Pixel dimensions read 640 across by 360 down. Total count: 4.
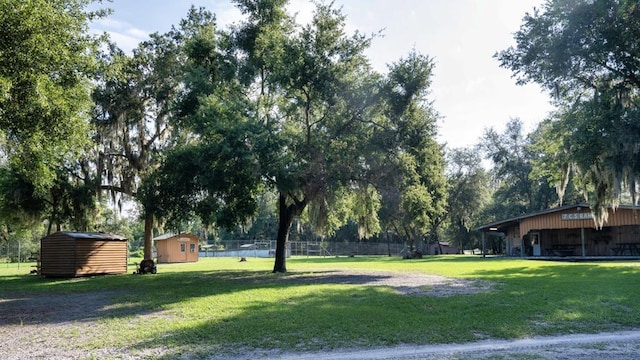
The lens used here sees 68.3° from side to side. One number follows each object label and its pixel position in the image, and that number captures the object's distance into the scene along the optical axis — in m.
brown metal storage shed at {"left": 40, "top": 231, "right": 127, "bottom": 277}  19.70
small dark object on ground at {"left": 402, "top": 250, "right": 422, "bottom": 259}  37.77
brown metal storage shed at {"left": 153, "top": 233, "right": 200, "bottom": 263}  38.53
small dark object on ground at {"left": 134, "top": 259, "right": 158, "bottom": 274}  21.69
